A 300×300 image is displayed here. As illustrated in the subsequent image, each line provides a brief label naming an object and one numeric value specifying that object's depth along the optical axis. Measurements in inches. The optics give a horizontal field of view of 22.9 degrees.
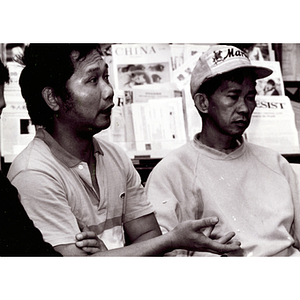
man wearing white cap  79.4
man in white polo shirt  77.5
